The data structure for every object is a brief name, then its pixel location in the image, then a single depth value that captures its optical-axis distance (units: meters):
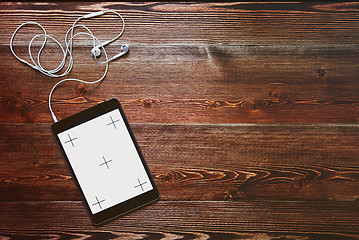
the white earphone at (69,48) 0.93
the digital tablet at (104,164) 0.89
